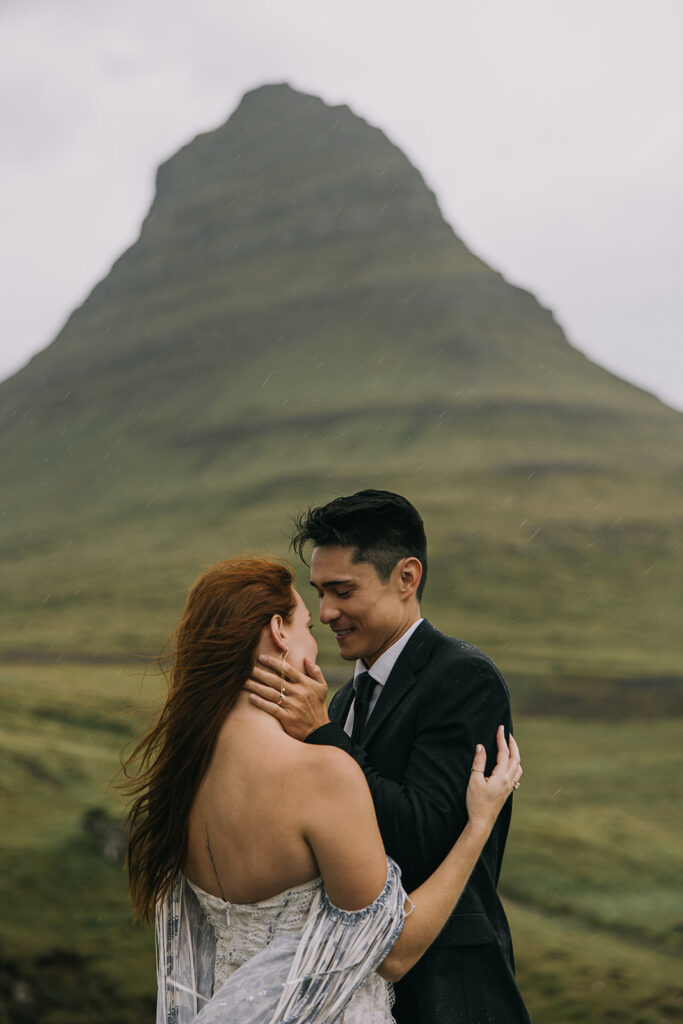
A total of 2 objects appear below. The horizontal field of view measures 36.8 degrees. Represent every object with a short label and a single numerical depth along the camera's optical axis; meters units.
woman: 2.89
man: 3.09
